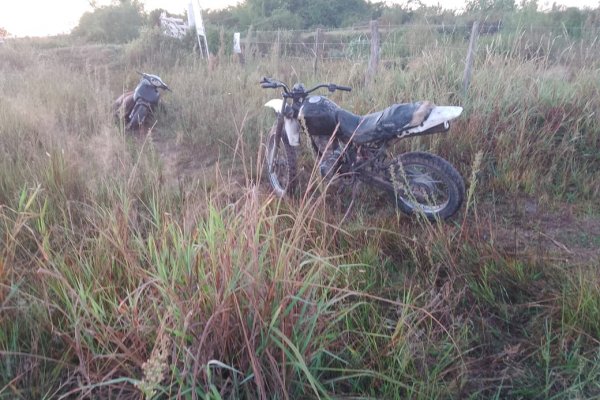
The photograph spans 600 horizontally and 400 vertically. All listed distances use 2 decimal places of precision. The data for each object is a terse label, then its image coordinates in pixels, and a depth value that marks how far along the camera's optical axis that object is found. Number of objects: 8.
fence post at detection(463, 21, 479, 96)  5.28
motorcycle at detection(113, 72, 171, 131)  6.23
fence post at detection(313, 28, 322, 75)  7.22
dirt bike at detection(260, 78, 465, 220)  3.25
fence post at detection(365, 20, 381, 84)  6.04
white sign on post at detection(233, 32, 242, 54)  8.98
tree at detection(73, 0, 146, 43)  20.03
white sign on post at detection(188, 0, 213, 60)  9.98
